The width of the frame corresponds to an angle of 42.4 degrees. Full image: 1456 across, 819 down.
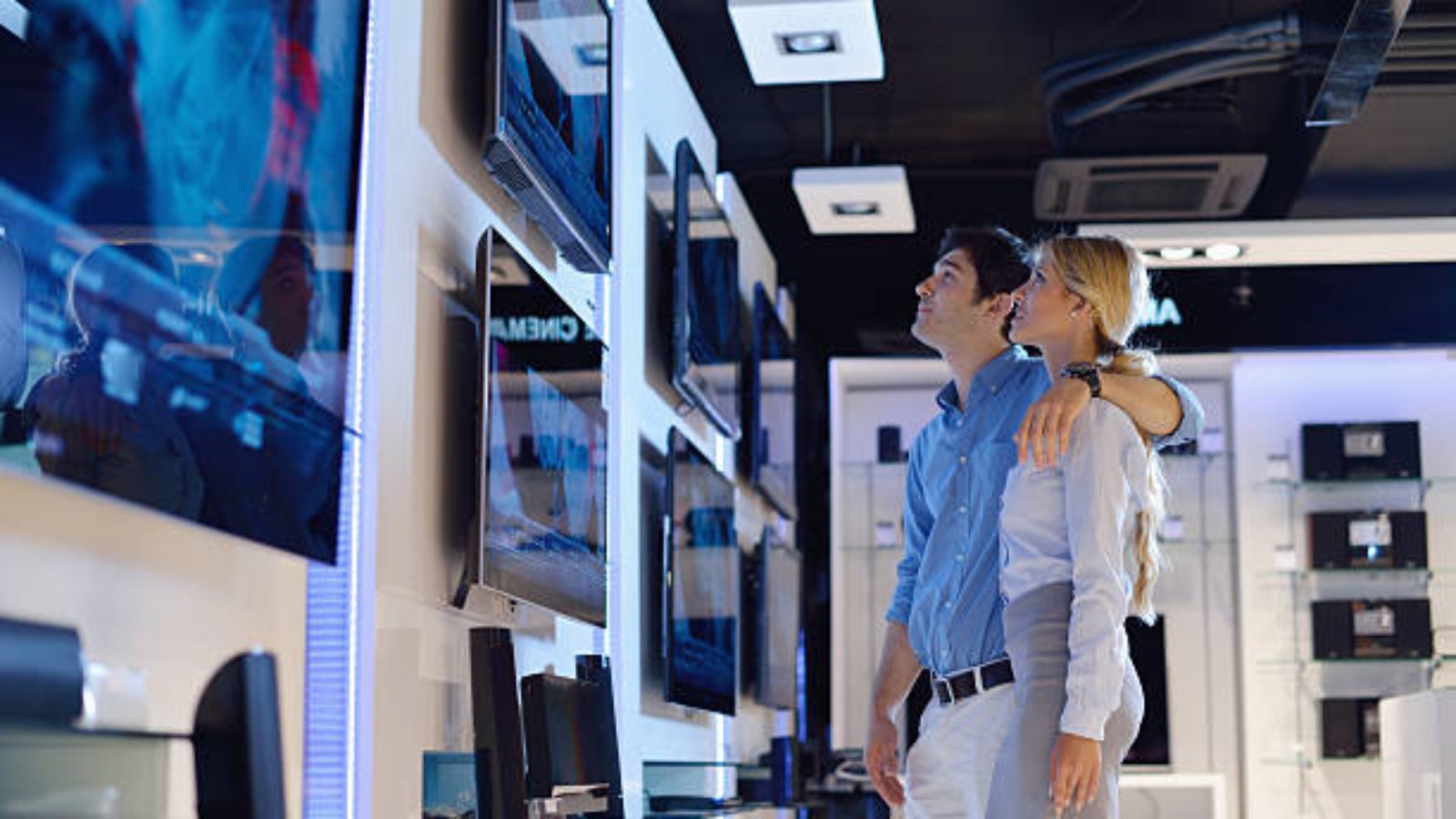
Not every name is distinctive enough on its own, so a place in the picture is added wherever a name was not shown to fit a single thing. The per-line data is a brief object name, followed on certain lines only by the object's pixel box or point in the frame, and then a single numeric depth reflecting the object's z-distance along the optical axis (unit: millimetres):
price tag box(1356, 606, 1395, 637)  7898
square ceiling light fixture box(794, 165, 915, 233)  6438
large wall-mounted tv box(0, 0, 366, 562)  1582
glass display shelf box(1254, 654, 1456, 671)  7953
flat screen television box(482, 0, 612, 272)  3094
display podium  5359
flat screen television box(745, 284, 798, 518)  6418
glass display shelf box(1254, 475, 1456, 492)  8109
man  2713
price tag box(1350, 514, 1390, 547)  7988
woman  2490
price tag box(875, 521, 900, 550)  8508
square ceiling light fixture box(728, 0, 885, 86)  5000
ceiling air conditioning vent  6480
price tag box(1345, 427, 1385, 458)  8078
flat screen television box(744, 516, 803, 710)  6254
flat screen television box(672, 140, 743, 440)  4840
